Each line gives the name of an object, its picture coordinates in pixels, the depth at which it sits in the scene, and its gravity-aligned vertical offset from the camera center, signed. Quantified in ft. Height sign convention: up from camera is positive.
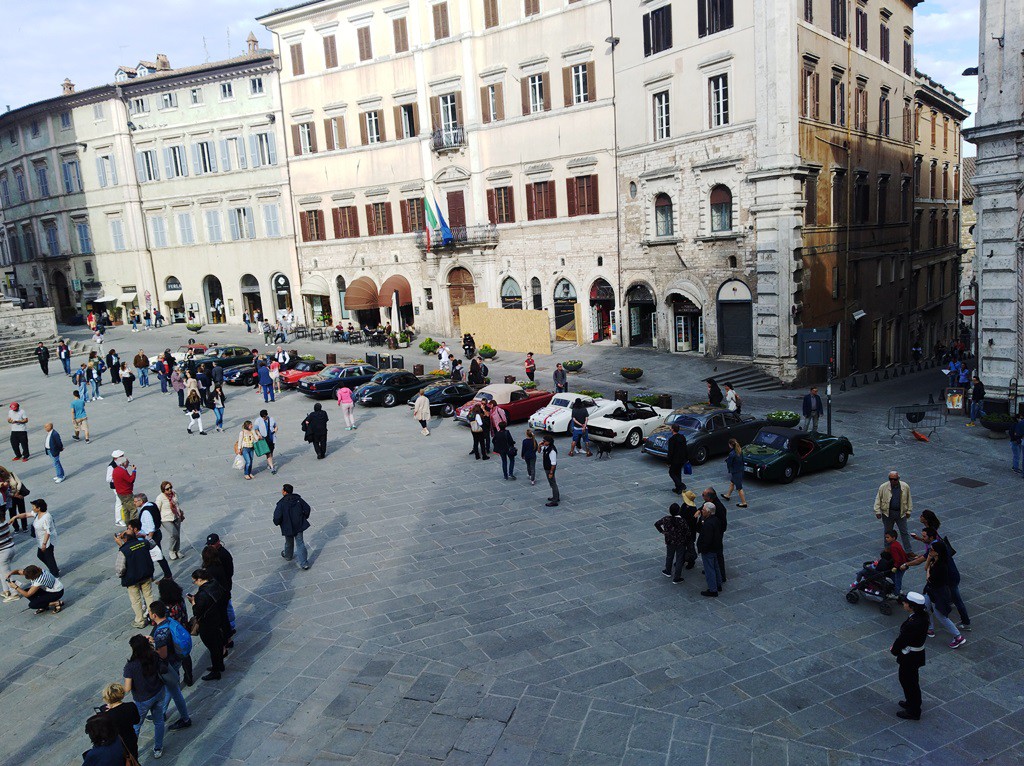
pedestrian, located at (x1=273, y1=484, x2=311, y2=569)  45.24 -14.75
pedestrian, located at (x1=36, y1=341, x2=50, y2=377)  114.11 -10.72
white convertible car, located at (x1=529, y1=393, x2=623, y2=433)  75.56 -16.79
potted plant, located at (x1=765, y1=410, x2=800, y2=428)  76.07 -18.84
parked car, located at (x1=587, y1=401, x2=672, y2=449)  72.38 -17.57
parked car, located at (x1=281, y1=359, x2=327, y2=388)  104.01 -14.79
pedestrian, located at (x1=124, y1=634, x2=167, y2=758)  28.71 -14.81
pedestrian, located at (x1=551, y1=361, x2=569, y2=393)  90.94 -15.78
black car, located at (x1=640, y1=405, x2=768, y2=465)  66.59 -17.50
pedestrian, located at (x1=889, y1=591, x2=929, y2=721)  28.89 -16.24
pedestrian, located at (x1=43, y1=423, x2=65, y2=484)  64.44 -13.36
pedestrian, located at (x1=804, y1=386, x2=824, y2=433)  75.92 -17.94
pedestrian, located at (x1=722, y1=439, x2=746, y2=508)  55.62 -16.96
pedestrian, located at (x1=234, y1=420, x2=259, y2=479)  63.93 -14.39
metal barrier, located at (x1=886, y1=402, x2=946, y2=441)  75.25 -20.75
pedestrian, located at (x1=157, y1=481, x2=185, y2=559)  46.62 -14.56
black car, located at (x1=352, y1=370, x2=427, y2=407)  92.84 -15.96
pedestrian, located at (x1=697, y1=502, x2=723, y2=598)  40.09 -16.09
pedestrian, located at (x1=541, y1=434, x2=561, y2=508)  55.93 -15.96
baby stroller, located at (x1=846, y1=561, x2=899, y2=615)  38.45 -18.46
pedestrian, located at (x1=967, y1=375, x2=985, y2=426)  77.25 -18.84
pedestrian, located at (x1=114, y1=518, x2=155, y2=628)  37.88 -14.17
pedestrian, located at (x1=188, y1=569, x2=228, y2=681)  33.27 -14.93
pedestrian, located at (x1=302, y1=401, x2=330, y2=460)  69.36 -14.76
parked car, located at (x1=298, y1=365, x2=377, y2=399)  97.09 -14.98
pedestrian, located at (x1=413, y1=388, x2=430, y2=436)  79.05 -15.92
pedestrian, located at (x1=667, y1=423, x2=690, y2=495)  56.70 -16.29
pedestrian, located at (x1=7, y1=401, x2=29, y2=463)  71.31 -13.66
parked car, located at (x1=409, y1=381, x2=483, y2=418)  87.66 -16.41
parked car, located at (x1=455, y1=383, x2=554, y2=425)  82.50 -16.61
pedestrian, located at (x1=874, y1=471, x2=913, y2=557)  43.86 -16.24
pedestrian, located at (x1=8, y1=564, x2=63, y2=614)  40.88 -16.36
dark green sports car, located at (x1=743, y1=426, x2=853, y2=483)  60.29 -18.11
